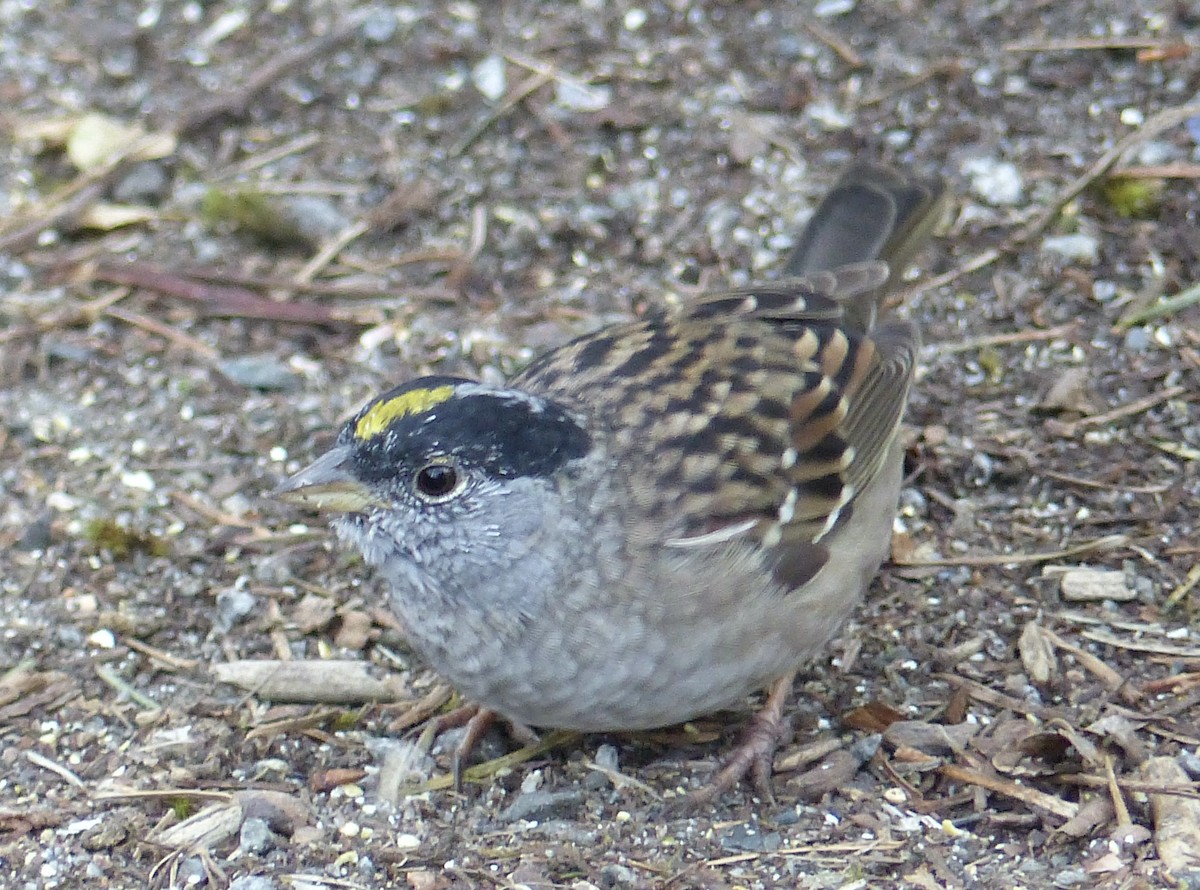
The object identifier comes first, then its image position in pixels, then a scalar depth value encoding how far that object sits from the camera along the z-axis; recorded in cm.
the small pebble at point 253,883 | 642
